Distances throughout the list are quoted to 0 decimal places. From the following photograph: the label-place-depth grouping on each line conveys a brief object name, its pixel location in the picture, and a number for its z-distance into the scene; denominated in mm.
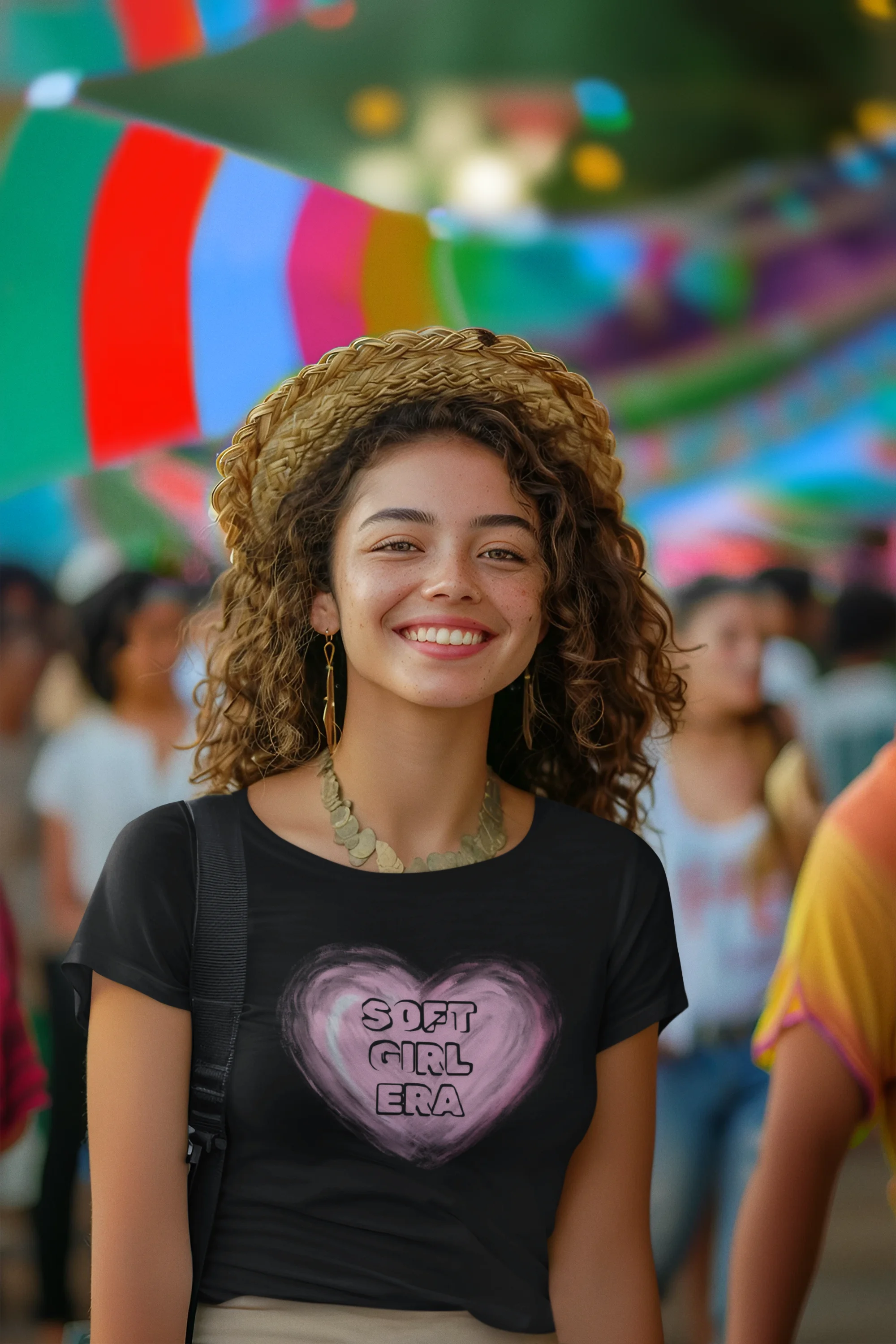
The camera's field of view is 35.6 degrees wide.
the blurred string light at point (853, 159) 3910
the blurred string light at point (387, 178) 3523
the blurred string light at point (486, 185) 3666
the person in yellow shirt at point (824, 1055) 1383
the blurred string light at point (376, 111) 3547
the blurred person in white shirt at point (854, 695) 3471
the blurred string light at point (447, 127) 3588
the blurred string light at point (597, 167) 3760
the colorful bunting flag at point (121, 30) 3350
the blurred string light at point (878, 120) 3877
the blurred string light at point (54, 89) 3361
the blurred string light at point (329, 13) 3504
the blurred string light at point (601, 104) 3703
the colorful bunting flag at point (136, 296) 3328
